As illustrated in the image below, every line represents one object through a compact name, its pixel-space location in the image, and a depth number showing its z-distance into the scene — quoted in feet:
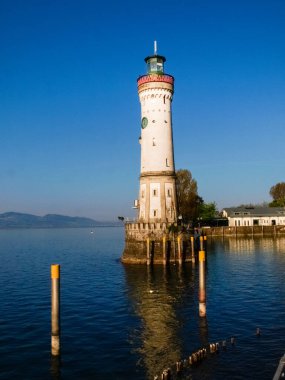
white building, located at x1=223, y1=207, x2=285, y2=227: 409.08
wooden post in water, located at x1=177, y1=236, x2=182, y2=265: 191.01
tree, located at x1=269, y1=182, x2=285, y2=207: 584.40
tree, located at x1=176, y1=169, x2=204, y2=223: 341.62
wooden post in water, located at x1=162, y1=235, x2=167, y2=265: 189.78
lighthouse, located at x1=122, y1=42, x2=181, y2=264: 199.52
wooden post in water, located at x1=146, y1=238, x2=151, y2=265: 191.33
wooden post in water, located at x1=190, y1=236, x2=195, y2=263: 198.06
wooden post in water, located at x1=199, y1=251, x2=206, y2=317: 100.73
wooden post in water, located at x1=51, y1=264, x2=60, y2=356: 75.36
